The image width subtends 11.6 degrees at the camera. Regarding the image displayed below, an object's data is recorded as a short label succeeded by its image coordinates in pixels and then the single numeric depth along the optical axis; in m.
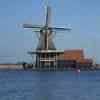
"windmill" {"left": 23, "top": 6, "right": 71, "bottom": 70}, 135.62
